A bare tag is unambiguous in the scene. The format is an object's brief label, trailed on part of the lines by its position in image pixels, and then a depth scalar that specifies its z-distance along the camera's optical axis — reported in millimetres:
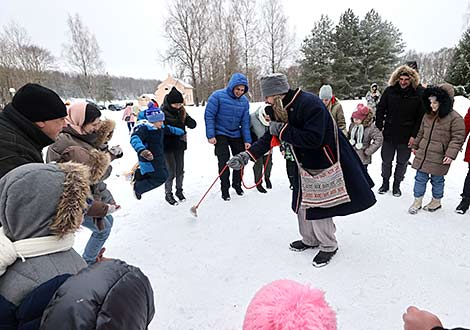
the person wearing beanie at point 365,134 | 4375
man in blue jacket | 4137
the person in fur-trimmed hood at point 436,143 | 3322
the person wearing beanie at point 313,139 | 2348
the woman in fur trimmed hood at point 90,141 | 2252
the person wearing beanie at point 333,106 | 4816
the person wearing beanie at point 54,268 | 771
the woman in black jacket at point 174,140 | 4156
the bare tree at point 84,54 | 32562
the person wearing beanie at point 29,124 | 1537
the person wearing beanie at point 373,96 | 8913
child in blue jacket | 3562
